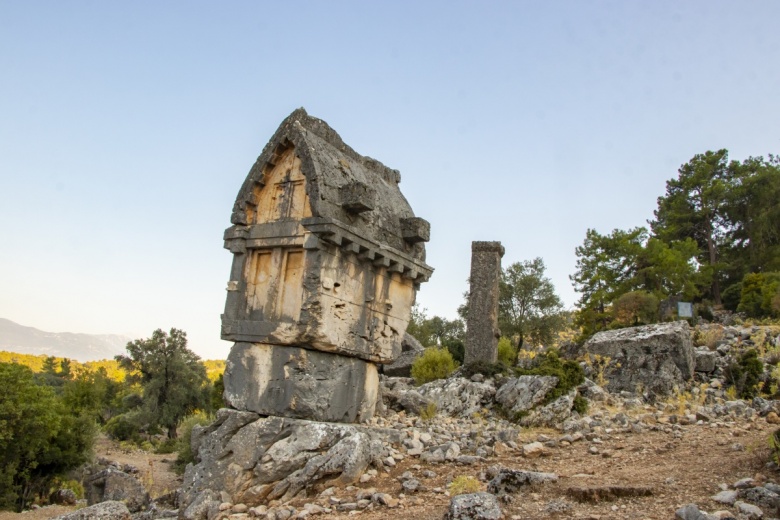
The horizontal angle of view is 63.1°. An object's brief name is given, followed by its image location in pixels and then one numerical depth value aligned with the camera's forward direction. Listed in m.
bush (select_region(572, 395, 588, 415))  9.59
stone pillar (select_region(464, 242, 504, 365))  18.69
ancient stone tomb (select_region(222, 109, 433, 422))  7.33
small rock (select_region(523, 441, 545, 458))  7.31
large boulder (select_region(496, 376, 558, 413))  9.80
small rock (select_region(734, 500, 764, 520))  4.47
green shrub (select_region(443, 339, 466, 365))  20.73
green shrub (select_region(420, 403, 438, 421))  9.33
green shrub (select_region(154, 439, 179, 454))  25.13
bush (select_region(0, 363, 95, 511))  16.19
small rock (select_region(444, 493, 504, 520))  4.89
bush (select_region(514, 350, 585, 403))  9.91
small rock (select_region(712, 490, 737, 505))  4.85
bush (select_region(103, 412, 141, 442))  28.64
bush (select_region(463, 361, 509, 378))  13.34
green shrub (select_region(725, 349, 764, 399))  10.70
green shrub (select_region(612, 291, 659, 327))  25.42
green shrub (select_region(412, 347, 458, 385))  16.56
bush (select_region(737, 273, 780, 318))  23.75
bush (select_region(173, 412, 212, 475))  18.47
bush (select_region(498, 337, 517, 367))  21.54
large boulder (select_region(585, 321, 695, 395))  11.36
